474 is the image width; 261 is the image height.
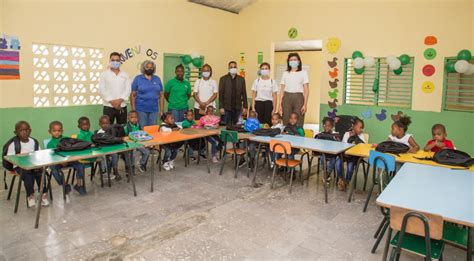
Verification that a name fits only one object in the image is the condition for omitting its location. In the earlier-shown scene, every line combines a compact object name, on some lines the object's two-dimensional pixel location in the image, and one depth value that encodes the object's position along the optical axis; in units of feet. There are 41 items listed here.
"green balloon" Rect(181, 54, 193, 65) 26.55
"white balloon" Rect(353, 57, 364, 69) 24.45
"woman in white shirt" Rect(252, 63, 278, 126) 22.13
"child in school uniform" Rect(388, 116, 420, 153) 15.25
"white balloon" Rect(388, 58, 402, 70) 23.18
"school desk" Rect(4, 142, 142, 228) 11.98
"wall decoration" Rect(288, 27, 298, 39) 27.98
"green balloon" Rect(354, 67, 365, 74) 24.78
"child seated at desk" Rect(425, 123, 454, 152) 14.92
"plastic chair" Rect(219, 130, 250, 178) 18.03
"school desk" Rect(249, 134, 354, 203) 14.88
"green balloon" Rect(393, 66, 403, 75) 23.50
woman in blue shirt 20.99
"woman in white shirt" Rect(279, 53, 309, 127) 20.61
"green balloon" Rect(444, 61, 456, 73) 21.57
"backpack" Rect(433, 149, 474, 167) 12.48
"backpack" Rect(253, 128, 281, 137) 17.65
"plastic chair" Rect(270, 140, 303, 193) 15.53
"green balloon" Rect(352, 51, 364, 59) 24.67
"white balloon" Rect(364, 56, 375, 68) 24.30
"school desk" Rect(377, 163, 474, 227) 8.13
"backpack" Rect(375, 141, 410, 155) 14.12
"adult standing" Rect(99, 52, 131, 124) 19.83
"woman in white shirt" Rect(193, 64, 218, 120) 23.26
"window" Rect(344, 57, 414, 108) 24.03
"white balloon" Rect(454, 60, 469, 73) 20.57
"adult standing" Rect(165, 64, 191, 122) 22.58
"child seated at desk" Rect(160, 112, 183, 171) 19.21
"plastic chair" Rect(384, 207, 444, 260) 7.70
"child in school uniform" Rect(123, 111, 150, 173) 18.08
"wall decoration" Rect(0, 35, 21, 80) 18.35
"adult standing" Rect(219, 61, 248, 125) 22.88
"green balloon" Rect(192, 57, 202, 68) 27.20
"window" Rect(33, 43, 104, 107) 20.12
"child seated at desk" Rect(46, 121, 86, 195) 14.69
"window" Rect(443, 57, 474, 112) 21.83
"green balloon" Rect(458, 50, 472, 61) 20.89
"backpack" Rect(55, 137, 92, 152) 13.55
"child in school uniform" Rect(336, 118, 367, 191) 16.48
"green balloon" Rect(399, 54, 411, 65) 23.26
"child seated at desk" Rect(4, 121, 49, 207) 13.76
